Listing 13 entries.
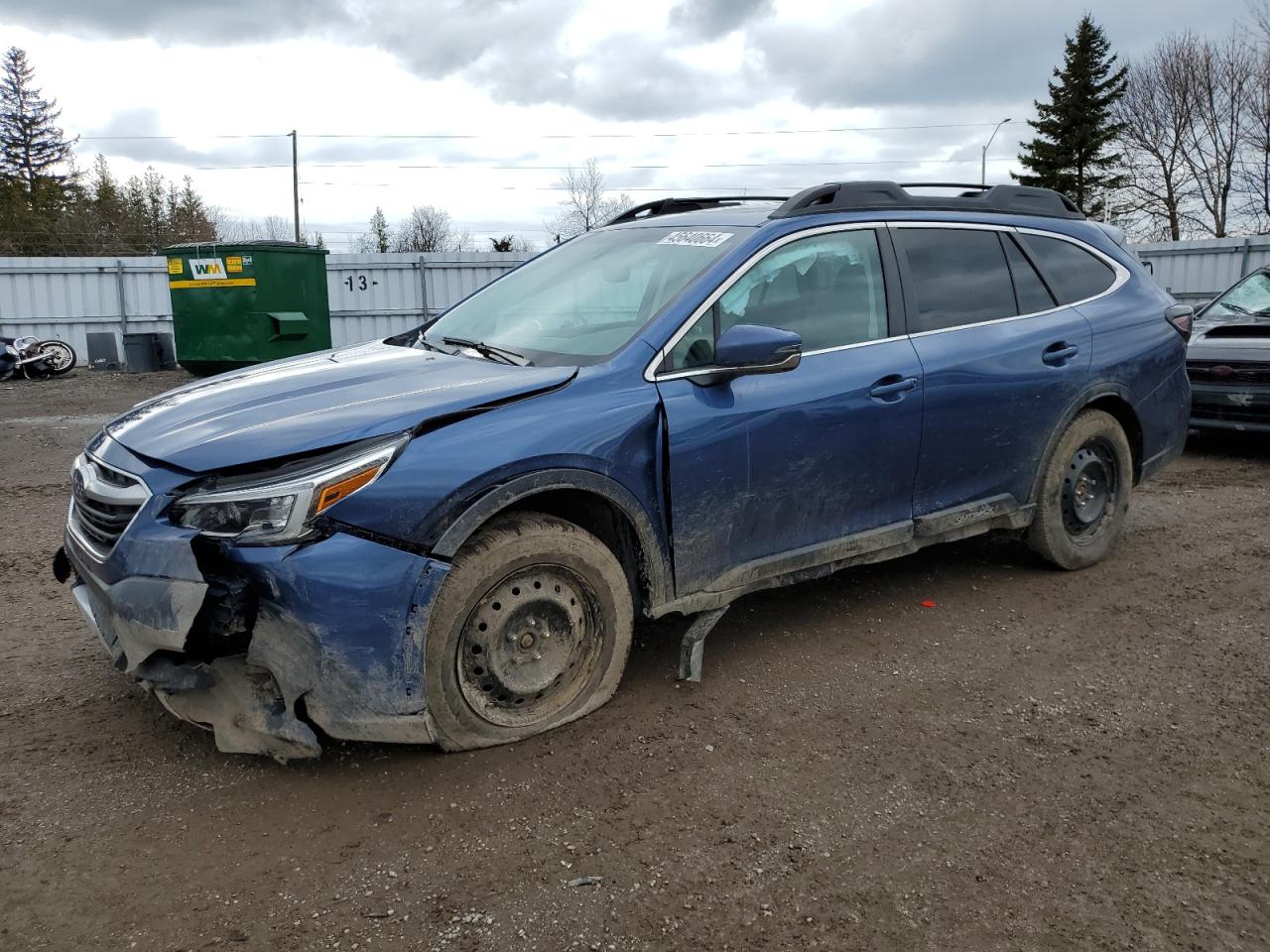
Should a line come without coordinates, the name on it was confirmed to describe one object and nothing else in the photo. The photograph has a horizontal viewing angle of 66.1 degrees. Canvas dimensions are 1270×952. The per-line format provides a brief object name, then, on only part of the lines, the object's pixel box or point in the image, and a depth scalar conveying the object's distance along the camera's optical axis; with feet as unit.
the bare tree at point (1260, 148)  115.34
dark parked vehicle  26.27
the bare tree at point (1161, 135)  130.11
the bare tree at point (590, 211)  155.57
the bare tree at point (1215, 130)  123.54
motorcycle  55.31
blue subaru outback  9.36
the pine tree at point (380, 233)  188.03
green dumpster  48.65
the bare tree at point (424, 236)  179.52
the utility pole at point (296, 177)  158.10
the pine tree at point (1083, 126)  137.18
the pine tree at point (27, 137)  198.49
